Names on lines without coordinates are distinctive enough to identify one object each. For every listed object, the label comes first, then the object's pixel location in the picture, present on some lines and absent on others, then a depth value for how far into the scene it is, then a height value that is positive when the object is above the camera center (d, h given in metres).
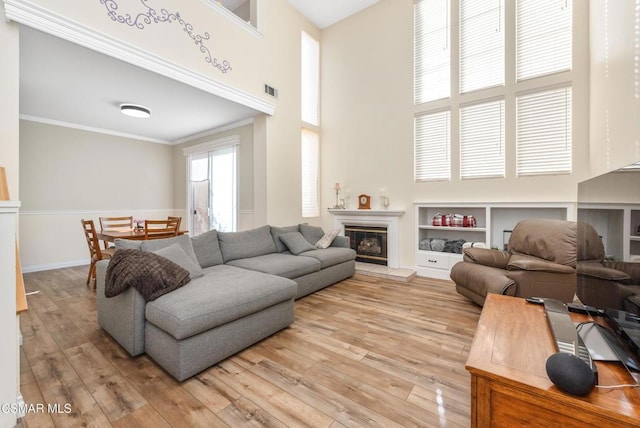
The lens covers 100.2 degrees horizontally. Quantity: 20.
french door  5.50 +0.49
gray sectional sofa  1.75 -0.70
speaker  0.87 -0.54
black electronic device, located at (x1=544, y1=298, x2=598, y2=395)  0.87 -0.55
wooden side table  0.86 -0.62
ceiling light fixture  4.05 +1.58
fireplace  4.76 -0.58
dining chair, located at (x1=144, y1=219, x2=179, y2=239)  3.64 -0.27
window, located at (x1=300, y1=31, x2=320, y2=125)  5.48 +2.81
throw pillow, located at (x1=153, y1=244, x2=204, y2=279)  2.32 -0.41
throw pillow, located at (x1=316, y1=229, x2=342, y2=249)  4.17 -0.45
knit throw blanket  1.91 -0.46
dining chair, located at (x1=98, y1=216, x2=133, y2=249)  4.50 -0.23
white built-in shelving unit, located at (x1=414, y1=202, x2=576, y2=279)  3.59 -0.18
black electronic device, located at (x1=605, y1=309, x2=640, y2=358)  0.98 -0.47
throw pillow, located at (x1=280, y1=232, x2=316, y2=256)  3.79 -0.45
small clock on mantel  4.98 +0.17
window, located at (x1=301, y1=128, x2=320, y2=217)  5.49 +0.81
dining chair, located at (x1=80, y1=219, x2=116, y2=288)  3.55 -0.53
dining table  3.53 -0.30
